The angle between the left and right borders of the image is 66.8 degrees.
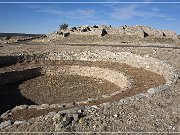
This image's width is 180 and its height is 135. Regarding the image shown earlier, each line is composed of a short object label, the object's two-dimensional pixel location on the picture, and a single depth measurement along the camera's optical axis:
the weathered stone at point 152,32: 21.91
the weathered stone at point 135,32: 21.78
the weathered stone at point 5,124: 5.52
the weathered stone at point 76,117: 5.46
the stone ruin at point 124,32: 21.92
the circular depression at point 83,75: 9.72
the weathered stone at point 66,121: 5.24
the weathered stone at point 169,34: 21.93
